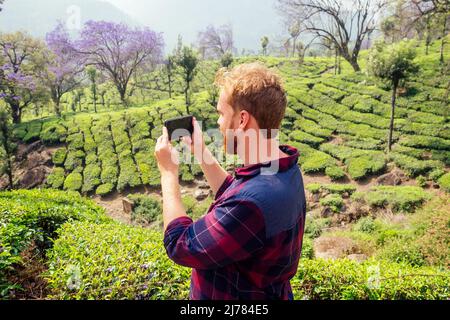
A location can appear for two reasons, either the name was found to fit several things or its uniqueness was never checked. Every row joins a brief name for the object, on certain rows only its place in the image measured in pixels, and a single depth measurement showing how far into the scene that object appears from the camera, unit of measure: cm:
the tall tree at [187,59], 1823
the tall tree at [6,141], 1564
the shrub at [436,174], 1204
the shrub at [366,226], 913
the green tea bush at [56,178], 1672
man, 135
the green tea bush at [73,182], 1614
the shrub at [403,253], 632
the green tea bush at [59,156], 1838
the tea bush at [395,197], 1028
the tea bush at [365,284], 326
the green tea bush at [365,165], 1328
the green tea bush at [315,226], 992
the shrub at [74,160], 1786
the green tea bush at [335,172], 1361
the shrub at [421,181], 1198
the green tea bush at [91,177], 1595
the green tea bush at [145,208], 1282
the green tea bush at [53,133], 2031
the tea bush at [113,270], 257
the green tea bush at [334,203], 1121
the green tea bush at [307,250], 685
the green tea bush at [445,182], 1131
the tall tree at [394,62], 1307
